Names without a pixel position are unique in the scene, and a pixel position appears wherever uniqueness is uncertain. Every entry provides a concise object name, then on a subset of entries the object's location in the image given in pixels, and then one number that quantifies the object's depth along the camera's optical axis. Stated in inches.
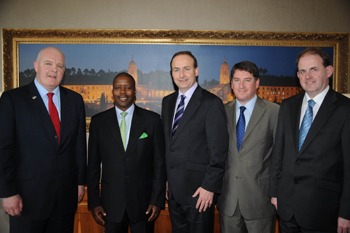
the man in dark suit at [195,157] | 70.1
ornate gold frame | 109.9
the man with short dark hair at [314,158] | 59.7
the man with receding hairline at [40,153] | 66.8
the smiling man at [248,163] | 72.1
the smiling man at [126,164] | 72.9
